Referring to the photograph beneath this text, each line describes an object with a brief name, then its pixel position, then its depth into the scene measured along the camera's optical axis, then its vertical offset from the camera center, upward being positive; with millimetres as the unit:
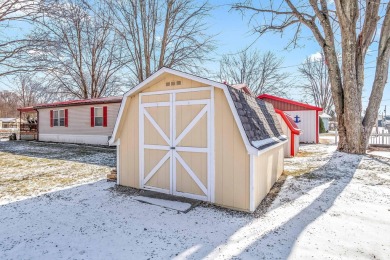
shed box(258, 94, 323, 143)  15062 +679
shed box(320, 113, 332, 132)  28186 +734
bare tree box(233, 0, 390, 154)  8883 +2735
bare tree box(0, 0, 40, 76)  8266 +3499
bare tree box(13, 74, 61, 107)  12103 +3183
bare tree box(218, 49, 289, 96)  29594 +7087
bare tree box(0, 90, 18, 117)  46316 +4206
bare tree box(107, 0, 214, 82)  17234 +7031
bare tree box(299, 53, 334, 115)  35969 +6565
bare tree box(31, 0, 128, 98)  8586 +4438
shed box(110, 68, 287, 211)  4254 -326
